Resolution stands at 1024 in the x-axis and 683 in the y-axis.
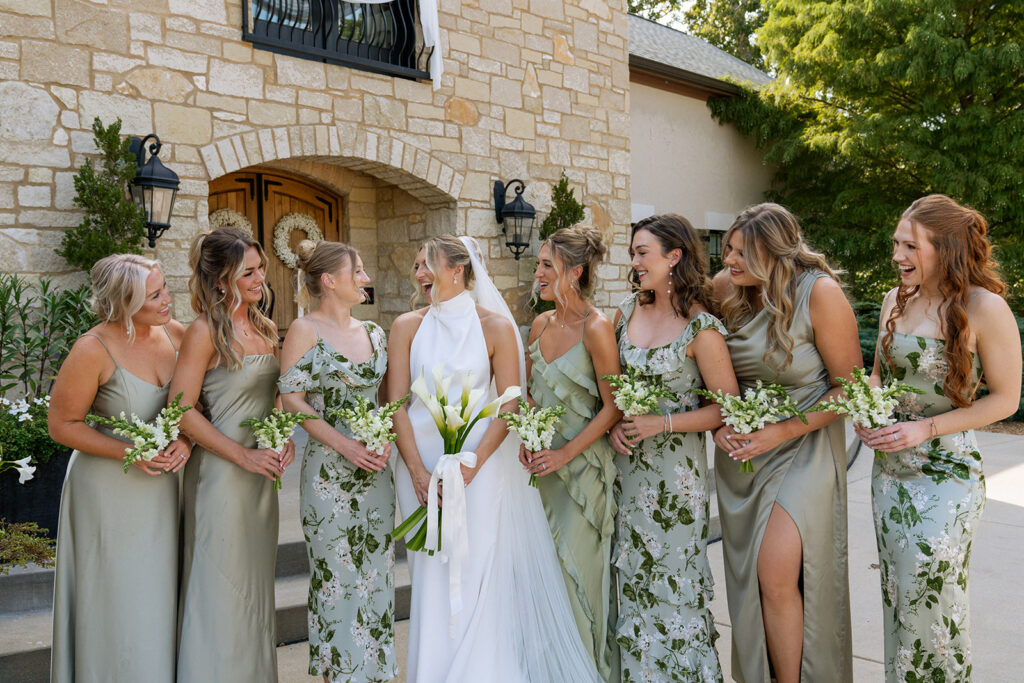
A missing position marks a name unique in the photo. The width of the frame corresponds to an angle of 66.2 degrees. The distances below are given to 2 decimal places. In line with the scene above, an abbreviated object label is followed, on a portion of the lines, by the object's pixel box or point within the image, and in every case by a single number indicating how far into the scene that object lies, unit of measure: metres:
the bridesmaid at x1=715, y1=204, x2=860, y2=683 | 2.86
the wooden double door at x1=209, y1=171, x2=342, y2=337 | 7.75
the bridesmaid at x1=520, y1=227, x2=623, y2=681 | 3.16
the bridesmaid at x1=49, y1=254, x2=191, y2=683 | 2.73
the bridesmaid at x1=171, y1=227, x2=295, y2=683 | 2.84
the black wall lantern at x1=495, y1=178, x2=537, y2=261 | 7.90
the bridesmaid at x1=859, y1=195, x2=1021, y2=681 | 2.54
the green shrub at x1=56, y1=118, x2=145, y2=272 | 5.37
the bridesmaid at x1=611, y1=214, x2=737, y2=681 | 2.98
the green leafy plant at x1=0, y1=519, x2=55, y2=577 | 3.64
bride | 3.10
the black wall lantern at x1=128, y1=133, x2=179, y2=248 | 5.59
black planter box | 4.51
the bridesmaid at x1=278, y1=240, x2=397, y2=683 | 2.96
